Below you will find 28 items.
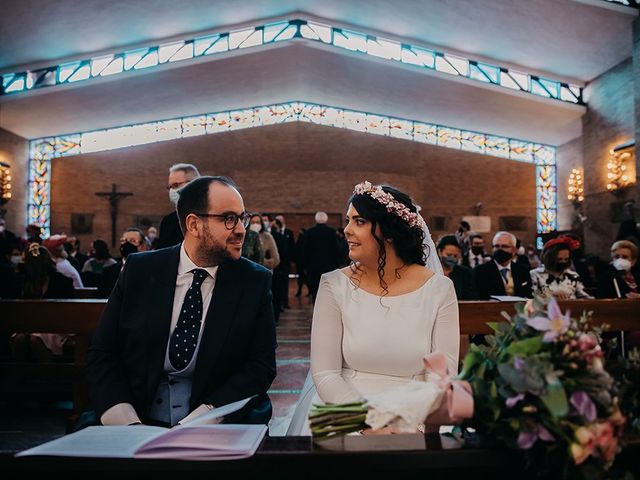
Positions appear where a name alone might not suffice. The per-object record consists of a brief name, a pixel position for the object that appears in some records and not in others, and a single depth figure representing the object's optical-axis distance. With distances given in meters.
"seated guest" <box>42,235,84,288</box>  5.14
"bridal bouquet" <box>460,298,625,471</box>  0.95
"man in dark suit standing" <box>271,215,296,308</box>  8.75
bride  2.16
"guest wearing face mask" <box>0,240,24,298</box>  4.54
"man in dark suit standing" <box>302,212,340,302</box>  8.04
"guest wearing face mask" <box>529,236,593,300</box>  4.47
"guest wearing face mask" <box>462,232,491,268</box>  6.94
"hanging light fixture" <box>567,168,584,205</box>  12.56
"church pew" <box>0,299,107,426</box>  3.11
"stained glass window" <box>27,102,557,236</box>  15.02
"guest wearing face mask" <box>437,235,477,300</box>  4.39
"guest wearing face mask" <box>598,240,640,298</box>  4.72
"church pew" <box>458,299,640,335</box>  3.31
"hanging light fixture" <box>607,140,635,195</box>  9.98
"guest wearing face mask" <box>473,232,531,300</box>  4.79
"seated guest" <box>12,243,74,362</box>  3.89
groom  1.96
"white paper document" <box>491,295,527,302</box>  3.41
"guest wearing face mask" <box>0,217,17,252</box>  6.18
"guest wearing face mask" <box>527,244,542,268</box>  11.73
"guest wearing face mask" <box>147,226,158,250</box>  10.88
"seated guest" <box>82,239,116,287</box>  5.93
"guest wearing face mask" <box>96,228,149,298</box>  4.15
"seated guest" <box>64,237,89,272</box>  7.71
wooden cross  15.24
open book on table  1.02
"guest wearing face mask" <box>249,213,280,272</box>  7.03
